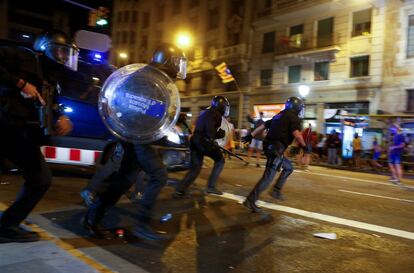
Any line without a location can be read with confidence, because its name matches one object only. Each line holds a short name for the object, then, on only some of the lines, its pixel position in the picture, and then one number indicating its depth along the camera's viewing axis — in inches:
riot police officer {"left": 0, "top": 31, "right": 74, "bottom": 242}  131.7
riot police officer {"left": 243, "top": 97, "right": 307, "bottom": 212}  232.2
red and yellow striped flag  1164.6
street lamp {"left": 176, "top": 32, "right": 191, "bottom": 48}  1264.8
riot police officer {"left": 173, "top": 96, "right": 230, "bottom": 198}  258.3
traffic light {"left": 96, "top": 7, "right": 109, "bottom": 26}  308.5
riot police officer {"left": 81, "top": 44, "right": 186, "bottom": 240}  160.9
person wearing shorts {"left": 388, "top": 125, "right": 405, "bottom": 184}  451.2
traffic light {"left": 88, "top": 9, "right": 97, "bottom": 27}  295.1
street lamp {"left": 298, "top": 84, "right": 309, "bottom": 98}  809.5
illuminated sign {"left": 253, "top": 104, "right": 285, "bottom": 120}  1085.8
